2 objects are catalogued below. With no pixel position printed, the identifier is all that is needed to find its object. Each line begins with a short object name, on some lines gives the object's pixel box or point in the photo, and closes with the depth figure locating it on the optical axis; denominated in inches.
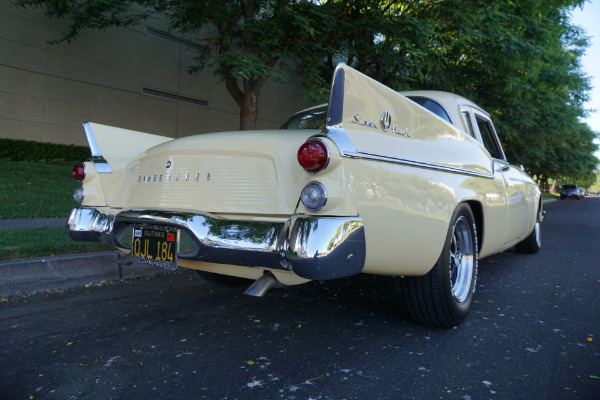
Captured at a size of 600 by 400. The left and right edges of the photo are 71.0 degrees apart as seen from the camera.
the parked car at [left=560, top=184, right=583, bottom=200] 1712.6
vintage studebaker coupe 78.4
